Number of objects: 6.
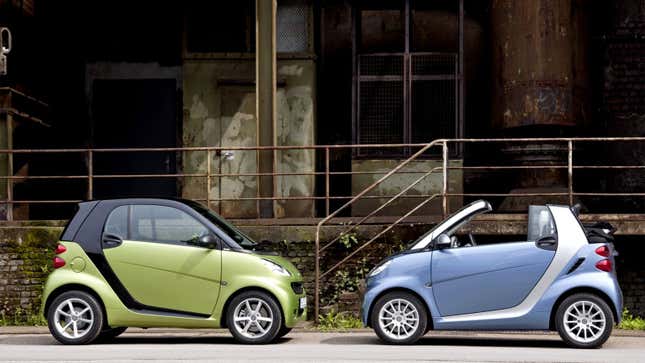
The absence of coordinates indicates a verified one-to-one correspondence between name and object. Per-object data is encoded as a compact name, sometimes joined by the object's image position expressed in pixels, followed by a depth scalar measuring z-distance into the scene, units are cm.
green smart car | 1243
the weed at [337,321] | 1495
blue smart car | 1206
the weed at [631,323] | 1477
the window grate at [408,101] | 1869
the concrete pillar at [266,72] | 1661
